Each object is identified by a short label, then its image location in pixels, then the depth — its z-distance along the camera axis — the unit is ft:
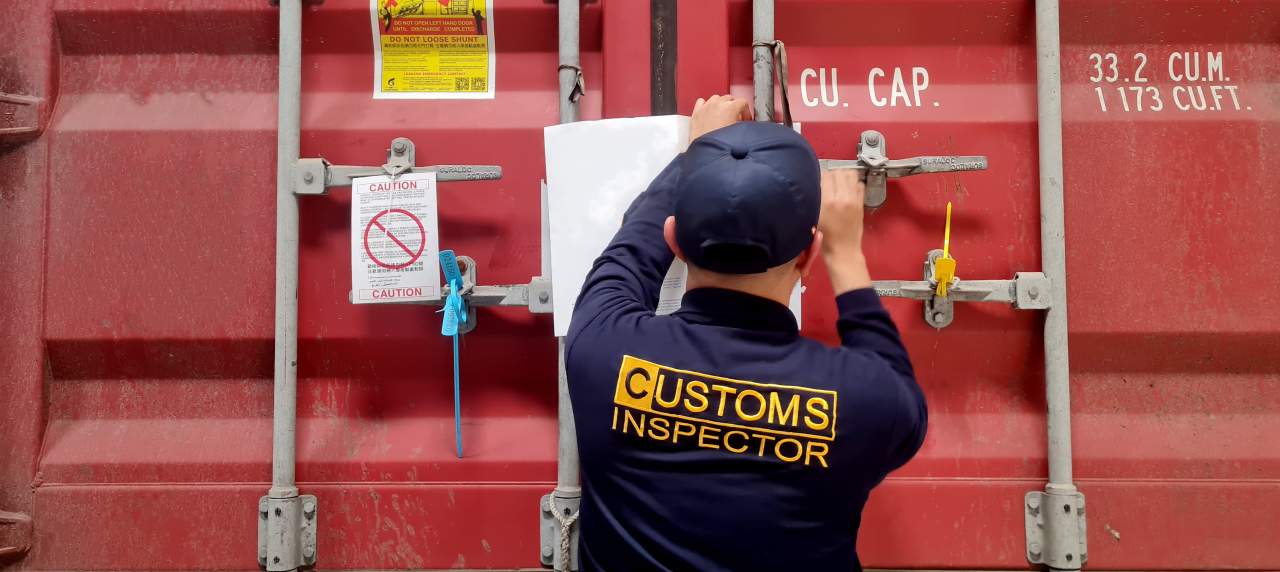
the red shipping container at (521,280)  4.82
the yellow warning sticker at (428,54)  4.99
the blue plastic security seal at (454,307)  4.55
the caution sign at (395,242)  4.60
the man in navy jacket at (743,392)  3.20
